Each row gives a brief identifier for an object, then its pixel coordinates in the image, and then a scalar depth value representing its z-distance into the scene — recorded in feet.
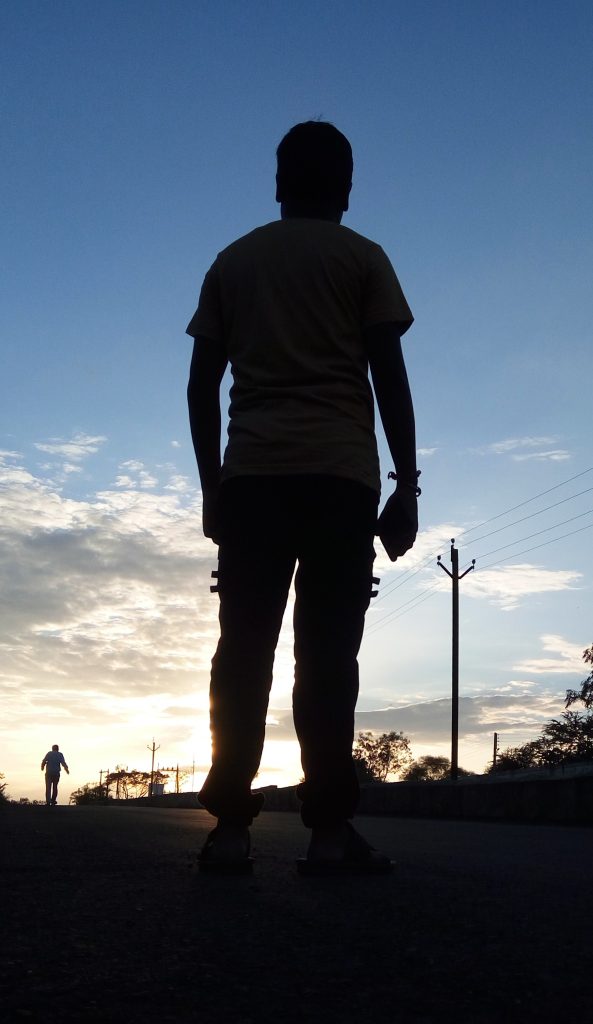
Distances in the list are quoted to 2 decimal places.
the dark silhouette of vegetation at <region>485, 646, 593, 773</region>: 225.80
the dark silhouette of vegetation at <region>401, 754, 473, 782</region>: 371.76
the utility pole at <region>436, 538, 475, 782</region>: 139.13
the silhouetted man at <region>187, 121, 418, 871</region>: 10.56
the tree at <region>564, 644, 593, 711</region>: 183.21
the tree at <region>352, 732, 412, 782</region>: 363.56
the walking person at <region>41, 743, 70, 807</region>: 109.81
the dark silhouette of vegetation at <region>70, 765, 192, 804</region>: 519.40
